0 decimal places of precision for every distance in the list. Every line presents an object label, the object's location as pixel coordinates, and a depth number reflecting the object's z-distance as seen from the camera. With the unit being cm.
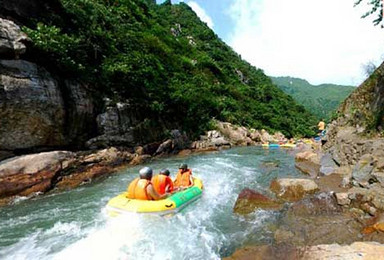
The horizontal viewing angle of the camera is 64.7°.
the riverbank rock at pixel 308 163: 1295
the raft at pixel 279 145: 2562
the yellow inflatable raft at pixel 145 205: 731
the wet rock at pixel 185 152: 1966
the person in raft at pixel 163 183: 841
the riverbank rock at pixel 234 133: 2698
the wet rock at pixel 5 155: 985
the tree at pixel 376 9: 866
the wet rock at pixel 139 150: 1605
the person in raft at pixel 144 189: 777
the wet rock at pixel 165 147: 1806
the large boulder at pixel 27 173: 938
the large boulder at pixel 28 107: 1009
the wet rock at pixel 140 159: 1529
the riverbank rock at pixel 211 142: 2200
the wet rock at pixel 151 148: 1688
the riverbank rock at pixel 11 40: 1045
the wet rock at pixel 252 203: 798
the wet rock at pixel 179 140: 2007
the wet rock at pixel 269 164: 1523
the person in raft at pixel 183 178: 964
